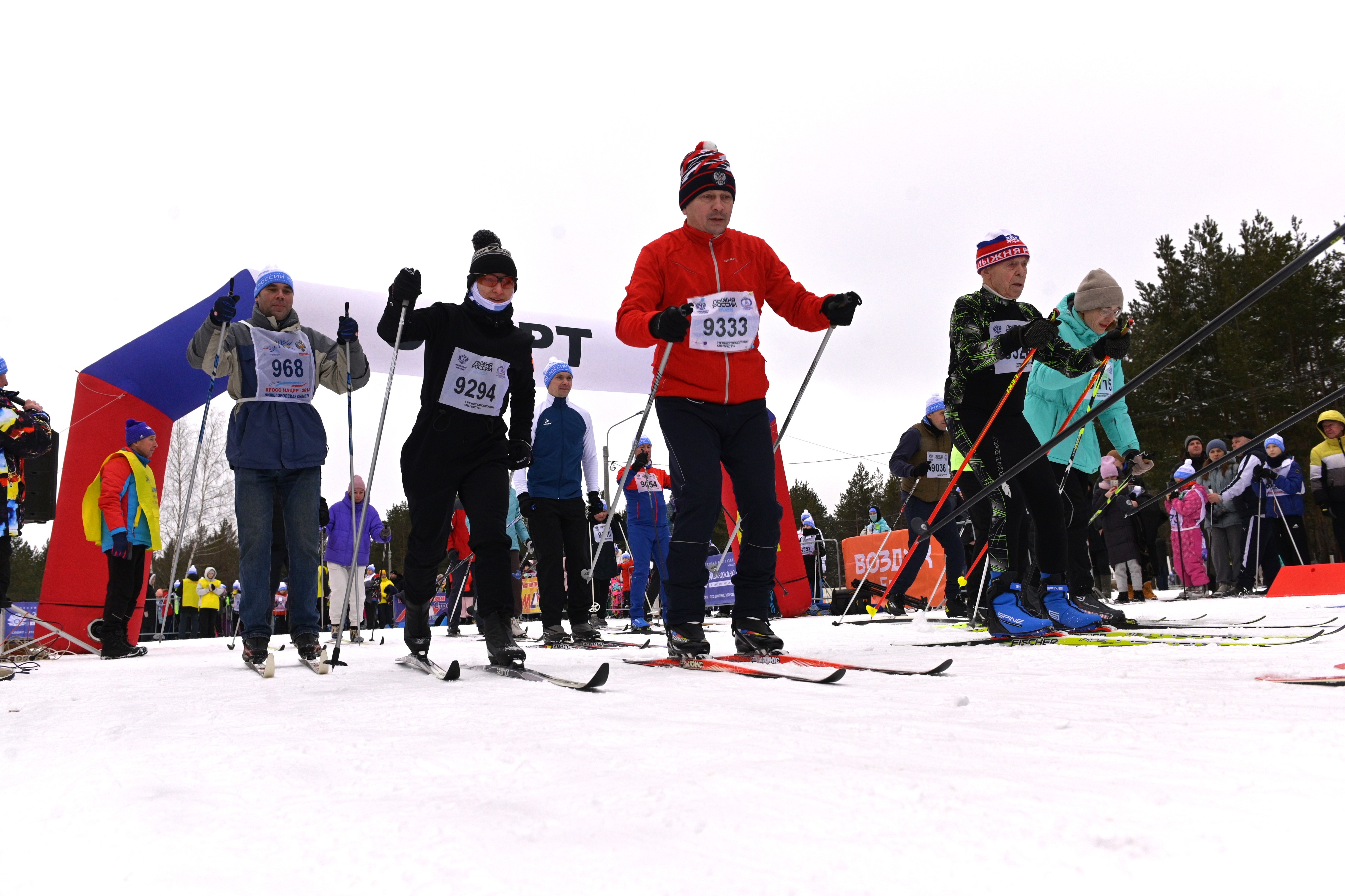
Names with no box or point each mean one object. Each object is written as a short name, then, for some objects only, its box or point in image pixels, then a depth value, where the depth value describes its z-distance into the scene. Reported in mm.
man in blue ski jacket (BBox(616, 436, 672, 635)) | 7766
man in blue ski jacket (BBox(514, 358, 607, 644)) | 5617
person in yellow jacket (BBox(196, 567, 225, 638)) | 15641
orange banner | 11269
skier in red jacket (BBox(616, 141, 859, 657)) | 3670
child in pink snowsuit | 10250
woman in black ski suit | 3676
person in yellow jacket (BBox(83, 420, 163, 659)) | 6207
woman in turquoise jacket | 4816
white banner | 9013
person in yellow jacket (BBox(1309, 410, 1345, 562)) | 9078
